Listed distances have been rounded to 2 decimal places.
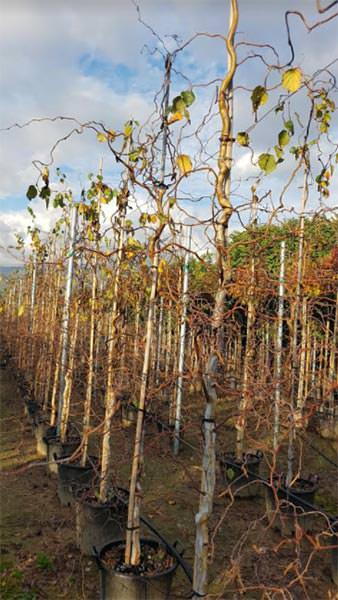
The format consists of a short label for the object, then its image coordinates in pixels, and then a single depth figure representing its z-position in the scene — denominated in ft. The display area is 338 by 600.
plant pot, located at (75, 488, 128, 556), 11.51
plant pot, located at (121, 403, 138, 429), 26.41
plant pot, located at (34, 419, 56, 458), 19.56
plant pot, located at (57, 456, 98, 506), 14.55
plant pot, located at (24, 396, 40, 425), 23.49
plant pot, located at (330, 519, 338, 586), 10.96
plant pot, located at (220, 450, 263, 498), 16.31
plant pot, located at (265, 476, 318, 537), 13.48
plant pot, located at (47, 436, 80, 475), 17.30
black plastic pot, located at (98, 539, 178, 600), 8.51
